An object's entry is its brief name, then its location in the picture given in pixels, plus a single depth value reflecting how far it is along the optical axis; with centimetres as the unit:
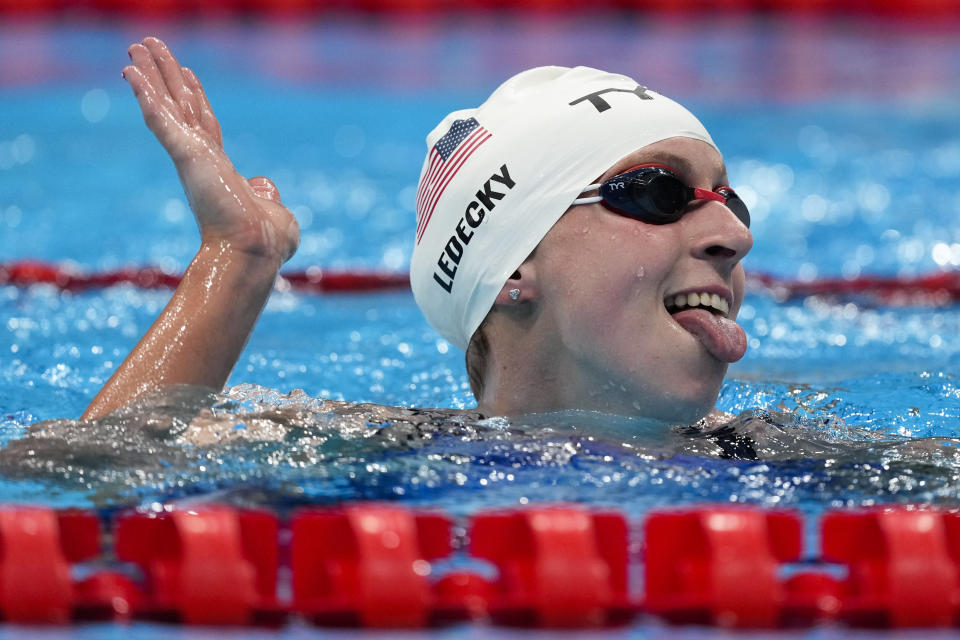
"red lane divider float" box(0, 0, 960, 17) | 2187
